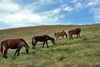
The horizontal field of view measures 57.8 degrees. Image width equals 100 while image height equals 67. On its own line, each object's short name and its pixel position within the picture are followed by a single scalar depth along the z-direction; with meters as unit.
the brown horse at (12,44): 8.85
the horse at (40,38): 12.90
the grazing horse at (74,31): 17.16
